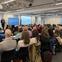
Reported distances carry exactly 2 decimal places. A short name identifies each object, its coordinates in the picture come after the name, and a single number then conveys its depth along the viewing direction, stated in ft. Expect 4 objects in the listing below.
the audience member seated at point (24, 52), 6.13
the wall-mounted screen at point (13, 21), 27.02
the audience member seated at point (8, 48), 5.42
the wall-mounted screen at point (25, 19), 33.39
